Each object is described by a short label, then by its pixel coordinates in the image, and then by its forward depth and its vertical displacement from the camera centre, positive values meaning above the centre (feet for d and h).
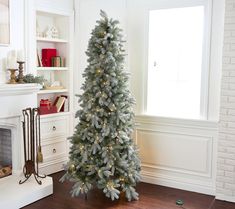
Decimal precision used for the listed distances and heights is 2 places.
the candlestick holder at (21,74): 12.49 +0.03
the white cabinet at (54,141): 14.65 -3.01
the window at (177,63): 13.06 +0.63
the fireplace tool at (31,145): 12.57 -2.79
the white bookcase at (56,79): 14.66 -0.29
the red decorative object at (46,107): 14.66 -1.44
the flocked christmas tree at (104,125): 11.60 -1.75
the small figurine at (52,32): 15.06 +2.03
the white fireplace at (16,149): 11.43 -2.96
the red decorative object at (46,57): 15.32 +0.88
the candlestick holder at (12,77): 12.26 -0.07
